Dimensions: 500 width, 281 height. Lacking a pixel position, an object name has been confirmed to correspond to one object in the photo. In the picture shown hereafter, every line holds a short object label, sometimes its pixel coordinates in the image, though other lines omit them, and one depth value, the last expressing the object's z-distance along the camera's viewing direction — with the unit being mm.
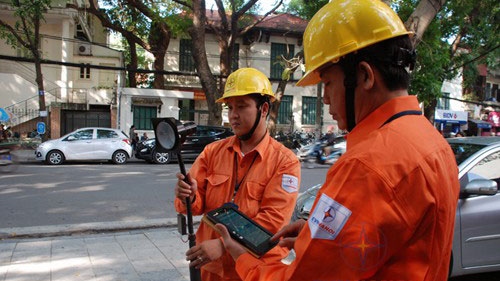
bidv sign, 30375
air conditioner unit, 24031
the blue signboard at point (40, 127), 17625
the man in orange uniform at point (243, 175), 1968
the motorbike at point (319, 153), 13052
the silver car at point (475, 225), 3520
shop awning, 32094
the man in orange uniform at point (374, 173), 958
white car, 14047
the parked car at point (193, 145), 15281
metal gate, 22906
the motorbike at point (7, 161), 10695
